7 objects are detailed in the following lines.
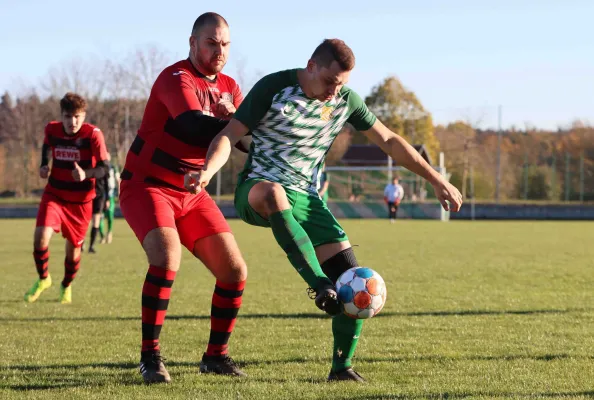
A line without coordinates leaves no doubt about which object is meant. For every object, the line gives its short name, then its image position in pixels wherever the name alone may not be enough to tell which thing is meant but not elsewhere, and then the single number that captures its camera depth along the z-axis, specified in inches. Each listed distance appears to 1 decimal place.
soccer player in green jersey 385.7
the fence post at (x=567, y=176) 3564.0
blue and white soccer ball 384.8
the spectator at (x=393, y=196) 2856.8
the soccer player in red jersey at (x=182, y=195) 415.8
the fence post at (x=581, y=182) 3531.7
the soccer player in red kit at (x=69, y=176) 719.1
